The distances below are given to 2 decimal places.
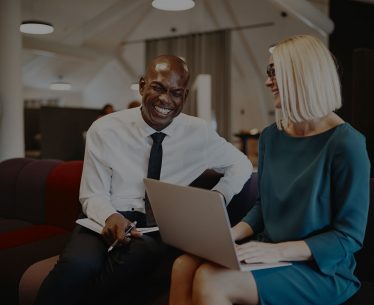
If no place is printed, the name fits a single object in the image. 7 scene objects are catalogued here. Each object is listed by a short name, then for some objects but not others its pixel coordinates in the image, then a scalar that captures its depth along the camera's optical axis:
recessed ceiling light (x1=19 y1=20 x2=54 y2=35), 6.52
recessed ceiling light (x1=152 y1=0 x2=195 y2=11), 4.47
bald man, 1.77
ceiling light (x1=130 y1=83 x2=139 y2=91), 13.23
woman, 1.32
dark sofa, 2.02
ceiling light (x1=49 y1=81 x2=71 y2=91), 13.64
